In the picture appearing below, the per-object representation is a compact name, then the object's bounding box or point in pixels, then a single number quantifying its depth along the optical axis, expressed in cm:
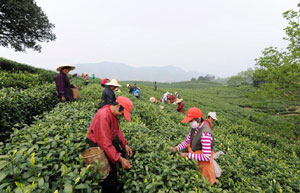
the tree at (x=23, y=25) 1466
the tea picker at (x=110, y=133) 248
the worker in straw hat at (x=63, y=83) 583
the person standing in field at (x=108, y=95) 593
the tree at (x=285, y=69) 988
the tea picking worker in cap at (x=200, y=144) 310
